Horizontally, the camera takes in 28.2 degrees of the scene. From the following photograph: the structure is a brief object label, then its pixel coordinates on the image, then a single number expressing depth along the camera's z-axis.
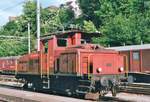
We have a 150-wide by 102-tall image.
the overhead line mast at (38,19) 22.66
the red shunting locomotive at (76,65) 13.00
